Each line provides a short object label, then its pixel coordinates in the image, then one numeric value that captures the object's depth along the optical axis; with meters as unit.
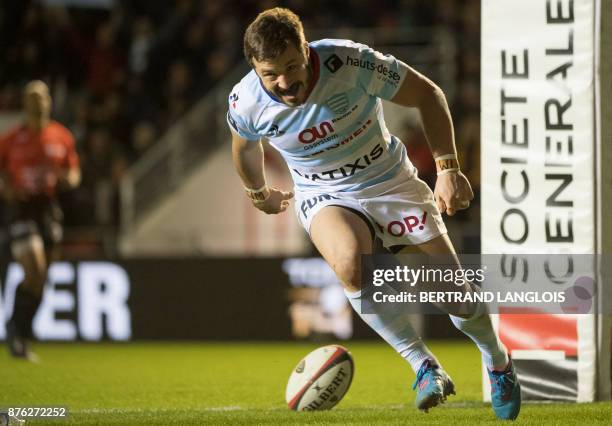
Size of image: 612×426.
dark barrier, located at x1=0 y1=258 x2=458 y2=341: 23.84
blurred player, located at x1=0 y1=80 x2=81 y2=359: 20.20
